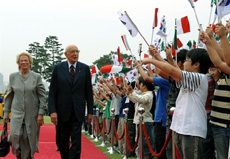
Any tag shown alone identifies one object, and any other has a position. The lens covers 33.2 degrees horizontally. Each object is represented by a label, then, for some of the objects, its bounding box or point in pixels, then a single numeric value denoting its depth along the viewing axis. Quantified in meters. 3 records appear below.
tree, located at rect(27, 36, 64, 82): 62.84
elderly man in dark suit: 5.80
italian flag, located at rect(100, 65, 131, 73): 5.66
